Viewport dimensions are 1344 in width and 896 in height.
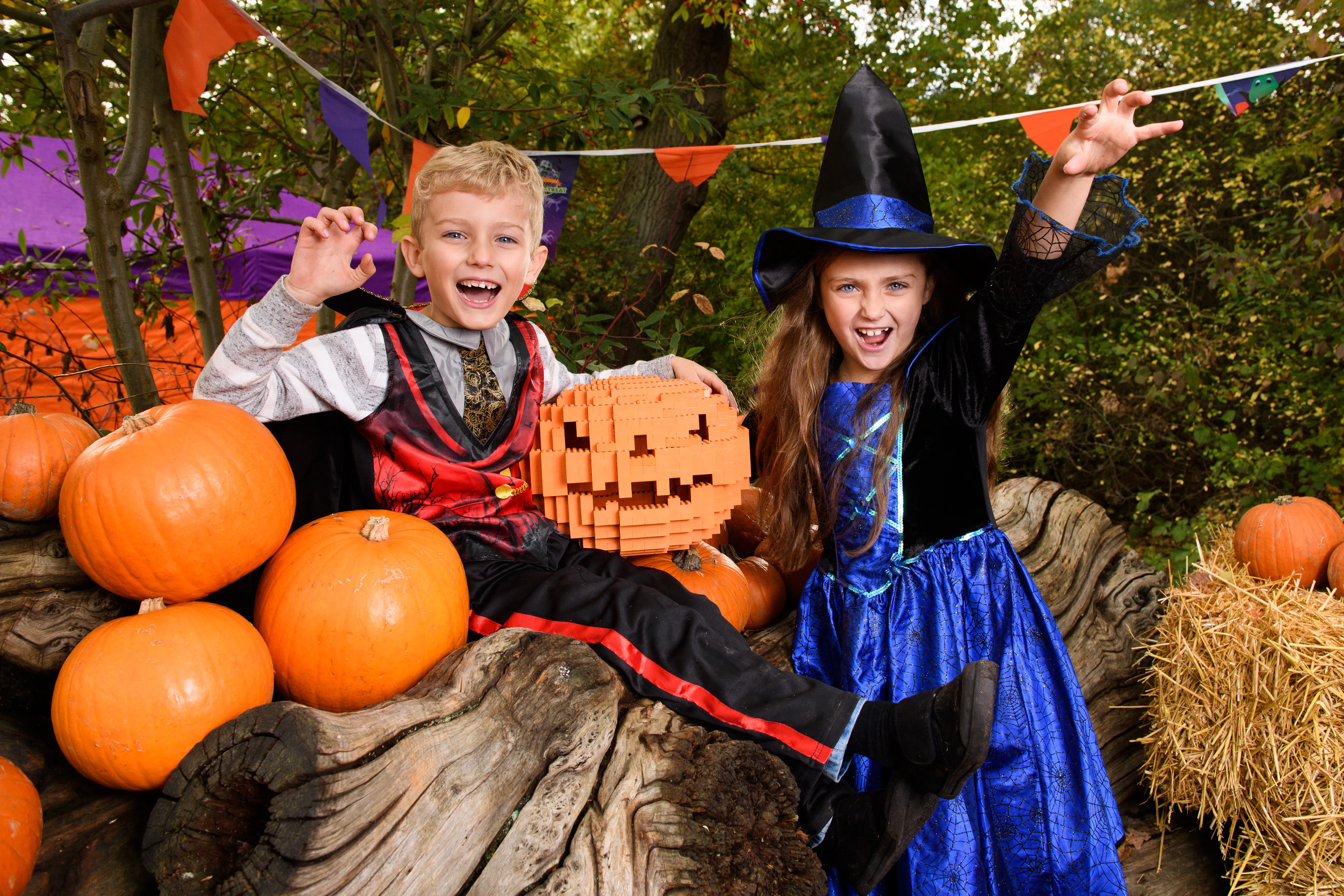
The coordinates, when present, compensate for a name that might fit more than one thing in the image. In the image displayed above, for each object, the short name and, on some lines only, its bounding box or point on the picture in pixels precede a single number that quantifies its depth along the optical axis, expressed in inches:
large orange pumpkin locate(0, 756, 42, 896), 53.8
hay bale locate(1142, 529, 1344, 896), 87.8
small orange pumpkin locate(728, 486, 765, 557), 135.1
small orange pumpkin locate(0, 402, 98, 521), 74.6
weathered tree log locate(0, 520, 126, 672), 71.6
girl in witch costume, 82.9
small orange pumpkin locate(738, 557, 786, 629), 124.0
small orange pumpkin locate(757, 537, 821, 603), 127.3
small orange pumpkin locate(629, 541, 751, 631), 112.0
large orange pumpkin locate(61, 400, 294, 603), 67.8
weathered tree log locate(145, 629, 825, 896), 56.6
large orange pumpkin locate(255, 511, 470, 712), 72.3
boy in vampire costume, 75.9
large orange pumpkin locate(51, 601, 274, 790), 61.1
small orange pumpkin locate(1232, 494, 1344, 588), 109.9
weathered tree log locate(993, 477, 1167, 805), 116.3
